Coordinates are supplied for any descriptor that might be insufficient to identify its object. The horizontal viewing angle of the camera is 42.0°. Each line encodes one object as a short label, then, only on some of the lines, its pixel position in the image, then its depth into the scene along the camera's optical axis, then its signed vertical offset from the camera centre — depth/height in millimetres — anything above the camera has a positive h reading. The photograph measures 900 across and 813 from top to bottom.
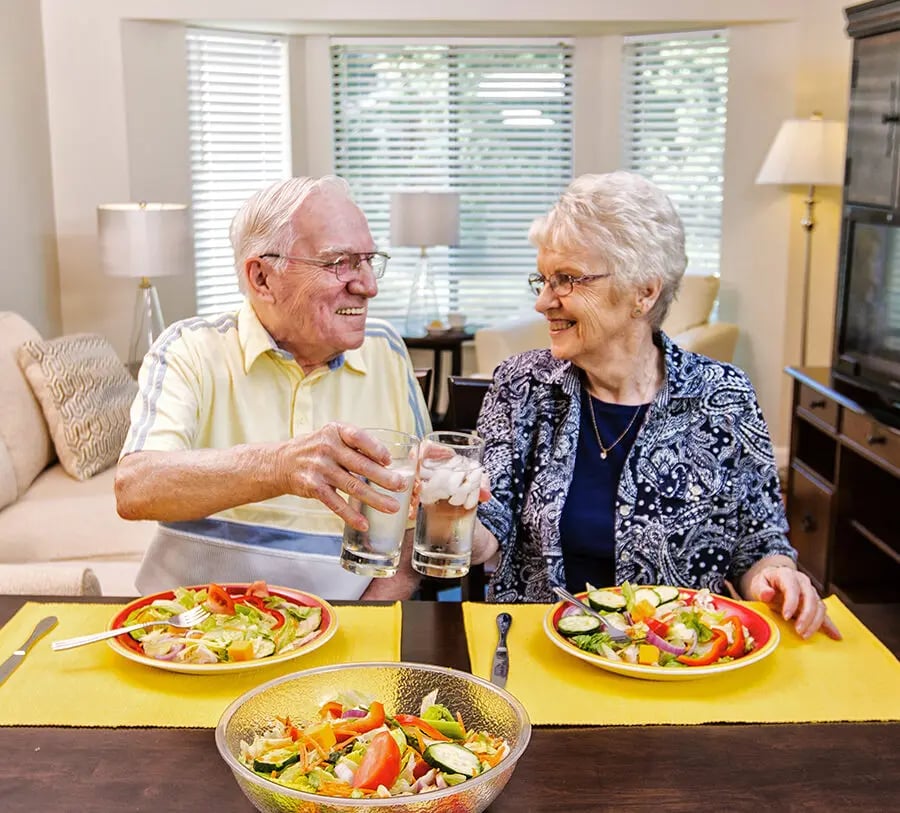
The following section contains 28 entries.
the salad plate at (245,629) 1396 -561
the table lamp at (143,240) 4664 -241
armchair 5234 -683
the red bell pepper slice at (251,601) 1558 -553
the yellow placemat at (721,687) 1331 -596
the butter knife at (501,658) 1408 -586
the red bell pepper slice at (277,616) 1514 -563
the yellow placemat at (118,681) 1315 -590
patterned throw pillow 3715 -713
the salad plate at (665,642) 1392 -570
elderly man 1890 -334
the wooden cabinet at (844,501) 3650 -1026
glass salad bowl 1011 -531
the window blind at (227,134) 5816 +228
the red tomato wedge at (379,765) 1065 -529
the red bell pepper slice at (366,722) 1163 -533
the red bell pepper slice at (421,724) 1167 -541
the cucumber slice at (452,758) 1088 -536
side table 5723 -784
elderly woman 1939 -438
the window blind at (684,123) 5875 +291
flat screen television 3604 -412
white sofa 3270 -947
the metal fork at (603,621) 1485 -560
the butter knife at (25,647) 1432 -587
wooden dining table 1142 -595
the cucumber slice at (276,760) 1091 -536
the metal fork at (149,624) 1442 -553
